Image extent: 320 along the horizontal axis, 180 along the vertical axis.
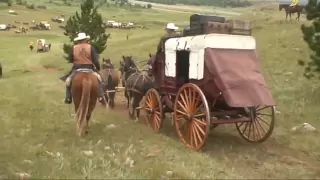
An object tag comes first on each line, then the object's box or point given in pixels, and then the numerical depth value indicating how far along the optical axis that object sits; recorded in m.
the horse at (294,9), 30.52
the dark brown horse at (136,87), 13.10
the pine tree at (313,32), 14.38
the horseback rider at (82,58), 10.67
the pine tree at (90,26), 25.19
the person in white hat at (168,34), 11.51
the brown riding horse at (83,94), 10.51
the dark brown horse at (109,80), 15.62
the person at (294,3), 30.66
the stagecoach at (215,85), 9.41
